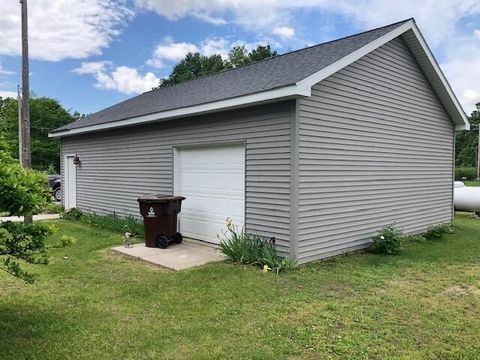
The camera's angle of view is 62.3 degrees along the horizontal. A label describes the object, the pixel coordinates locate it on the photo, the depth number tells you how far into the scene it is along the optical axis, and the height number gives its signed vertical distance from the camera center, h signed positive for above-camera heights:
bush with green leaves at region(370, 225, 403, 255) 7.02 -1.36
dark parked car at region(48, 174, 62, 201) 17.98 -1.08
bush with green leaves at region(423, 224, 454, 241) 8.73 -1.47
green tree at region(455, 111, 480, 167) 53.88 +2.91
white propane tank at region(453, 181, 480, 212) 12.71 -1.03
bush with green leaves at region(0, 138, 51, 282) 3.39 -0.39
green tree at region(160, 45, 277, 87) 36.44 +9.35
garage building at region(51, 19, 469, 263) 6.13 +0.36
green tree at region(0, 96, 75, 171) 34.30 +3.53
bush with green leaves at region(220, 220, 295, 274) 5.80 -1.36
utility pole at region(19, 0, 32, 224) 8.83 +1.53
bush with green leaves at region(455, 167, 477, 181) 42.99 -0.72
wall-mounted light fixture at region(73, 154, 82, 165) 11.84 +0.04
